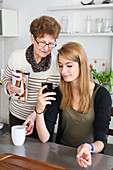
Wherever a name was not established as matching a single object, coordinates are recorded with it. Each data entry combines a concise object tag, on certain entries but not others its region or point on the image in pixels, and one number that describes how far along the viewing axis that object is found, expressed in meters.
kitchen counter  1.10
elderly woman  1.55
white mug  1.29
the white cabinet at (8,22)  3.68
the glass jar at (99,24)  3.25
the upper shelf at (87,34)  3.18
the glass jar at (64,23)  3.41
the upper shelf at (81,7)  3.11
